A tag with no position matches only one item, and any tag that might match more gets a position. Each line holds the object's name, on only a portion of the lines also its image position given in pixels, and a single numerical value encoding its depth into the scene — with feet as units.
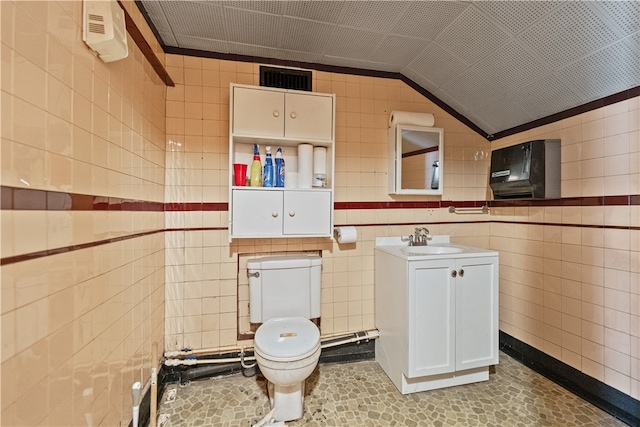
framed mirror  7.06
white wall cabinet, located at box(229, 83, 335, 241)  5.81
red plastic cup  5.92
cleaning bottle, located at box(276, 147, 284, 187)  6.25
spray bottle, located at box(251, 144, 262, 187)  6.06
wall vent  6.50
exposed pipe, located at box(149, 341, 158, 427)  4.56
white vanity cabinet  5.72
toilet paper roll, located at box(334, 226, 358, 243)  6.71
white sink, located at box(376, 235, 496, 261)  6.11
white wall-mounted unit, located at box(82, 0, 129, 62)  3.14
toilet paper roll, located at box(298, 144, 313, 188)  6.35
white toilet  4.67
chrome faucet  7.23
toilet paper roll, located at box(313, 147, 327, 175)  6.45
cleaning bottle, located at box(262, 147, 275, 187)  6.13
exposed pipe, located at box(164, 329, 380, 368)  5.98
